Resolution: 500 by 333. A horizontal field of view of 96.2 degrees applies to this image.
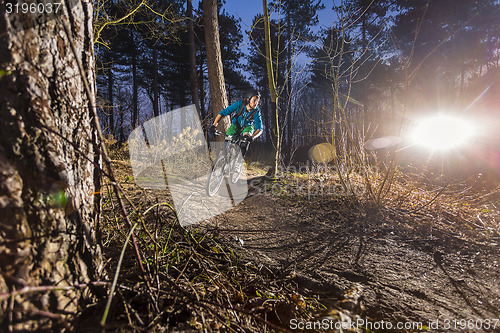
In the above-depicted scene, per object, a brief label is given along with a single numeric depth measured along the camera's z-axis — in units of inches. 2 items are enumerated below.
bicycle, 171.9
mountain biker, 196.1
